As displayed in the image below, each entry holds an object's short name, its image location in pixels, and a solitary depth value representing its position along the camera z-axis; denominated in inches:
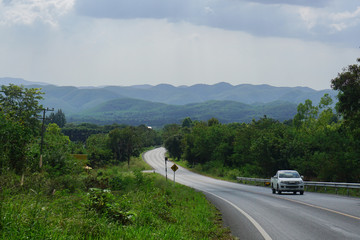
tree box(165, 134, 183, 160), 5029.0
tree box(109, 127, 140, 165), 4148.6
